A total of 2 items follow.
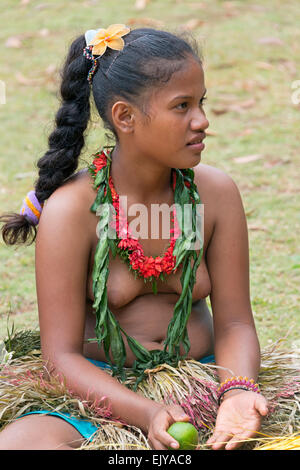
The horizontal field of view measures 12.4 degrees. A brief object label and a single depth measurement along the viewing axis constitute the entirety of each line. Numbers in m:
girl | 5.04
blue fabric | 4.81
